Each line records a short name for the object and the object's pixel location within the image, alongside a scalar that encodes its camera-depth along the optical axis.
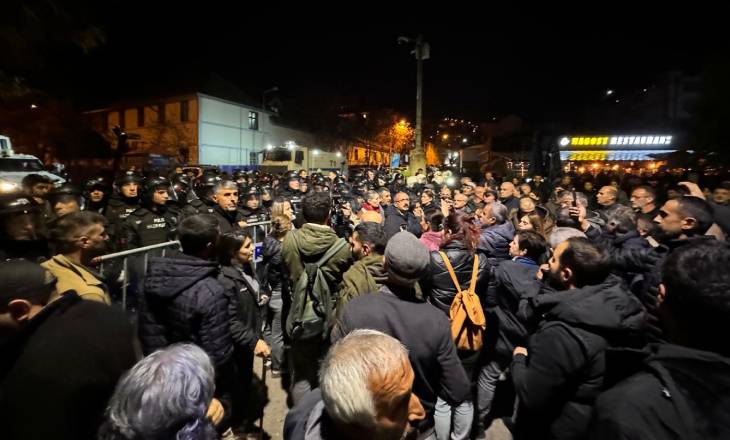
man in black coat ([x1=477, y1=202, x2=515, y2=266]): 4.51
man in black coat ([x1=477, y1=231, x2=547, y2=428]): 3.48
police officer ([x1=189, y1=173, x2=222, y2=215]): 5.54
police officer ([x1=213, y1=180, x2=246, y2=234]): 5.34
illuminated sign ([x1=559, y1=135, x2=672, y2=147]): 36.59
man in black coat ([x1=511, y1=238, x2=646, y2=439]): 2.02
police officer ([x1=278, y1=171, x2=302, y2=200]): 10.77
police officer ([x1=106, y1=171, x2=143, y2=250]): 5.84
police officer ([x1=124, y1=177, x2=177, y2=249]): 5.58
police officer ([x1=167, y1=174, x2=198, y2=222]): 5.80
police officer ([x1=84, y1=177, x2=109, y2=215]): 6.07
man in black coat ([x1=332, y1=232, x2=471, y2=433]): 2.32
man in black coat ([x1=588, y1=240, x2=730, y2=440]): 1.22
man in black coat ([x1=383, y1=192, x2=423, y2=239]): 6.80
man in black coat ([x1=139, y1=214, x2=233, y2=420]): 2.62
